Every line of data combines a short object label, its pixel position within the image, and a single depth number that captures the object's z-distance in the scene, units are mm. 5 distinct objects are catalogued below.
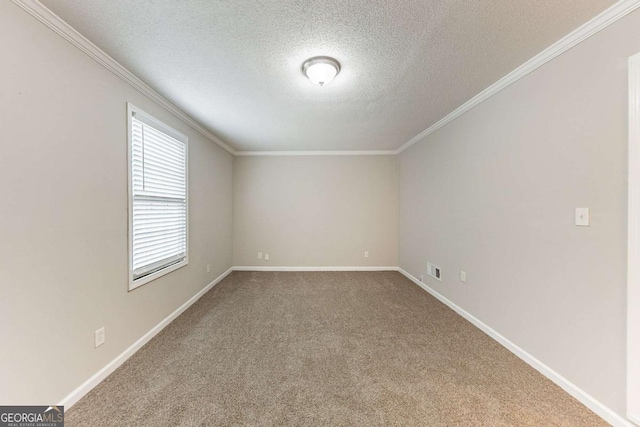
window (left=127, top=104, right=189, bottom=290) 2227
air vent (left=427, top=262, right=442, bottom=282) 3434
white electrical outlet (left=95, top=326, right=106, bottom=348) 1803
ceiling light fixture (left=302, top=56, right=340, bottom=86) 1899
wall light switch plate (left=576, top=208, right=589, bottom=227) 1613
